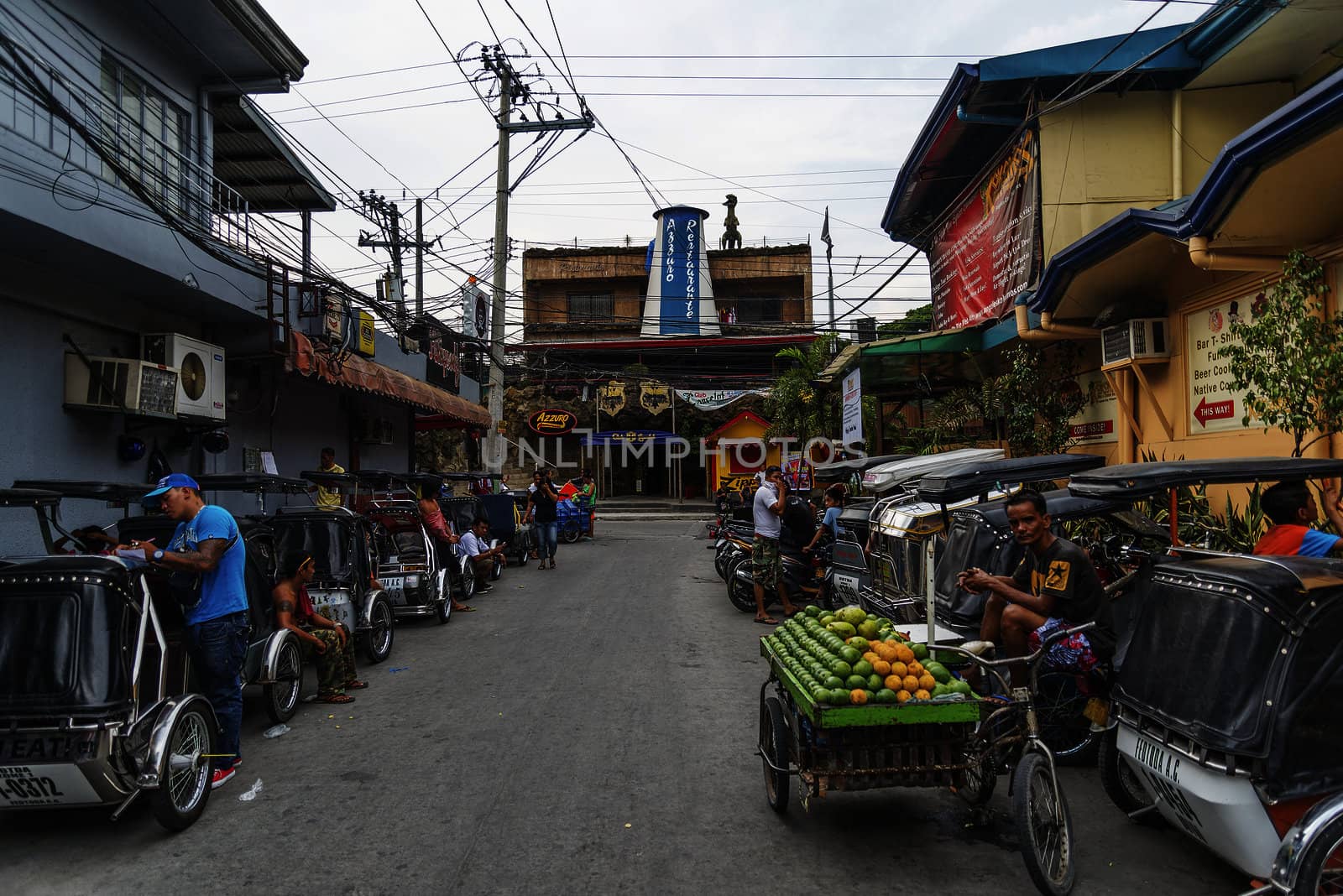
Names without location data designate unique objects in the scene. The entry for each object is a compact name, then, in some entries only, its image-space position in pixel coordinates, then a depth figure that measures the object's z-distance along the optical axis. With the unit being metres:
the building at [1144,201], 7.58
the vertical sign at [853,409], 16.81
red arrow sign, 9.33
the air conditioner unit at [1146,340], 10.27
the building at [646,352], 34.78
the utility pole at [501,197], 20.02
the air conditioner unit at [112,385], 10.03
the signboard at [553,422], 33.25
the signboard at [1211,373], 9.23
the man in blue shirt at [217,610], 5.48
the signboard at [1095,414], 11.99
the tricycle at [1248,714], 3.41
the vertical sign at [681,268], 38.59
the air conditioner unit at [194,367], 10.95
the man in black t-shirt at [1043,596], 5.23
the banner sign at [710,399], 33.28
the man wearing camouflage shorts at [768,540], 11.35
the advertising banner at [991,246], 12.84
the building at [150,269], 9.02
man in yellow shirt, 13.98
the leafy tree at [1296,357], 7.03
